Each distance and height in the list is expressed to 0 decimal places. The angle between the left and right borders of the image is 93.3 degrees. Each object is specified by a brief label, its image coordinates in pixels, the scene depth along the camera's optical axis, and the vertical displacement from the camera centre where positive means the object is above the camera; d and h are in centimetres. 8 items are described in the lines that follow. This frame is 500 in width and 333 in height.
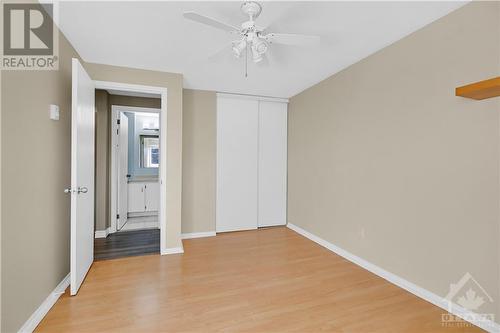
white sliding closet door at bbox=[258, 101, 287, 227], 447 +6
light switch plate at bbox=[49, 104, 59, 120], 207 +47
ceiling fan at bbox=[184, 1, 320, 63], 171 +100
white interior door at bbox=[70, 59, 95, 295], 215 -11
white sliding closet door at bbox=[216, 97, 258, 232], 420 +3
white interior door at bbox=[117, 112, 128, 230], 436 -11
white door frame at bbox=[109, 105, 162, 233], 410 +3
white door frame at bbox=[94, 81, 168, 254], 321 +8
